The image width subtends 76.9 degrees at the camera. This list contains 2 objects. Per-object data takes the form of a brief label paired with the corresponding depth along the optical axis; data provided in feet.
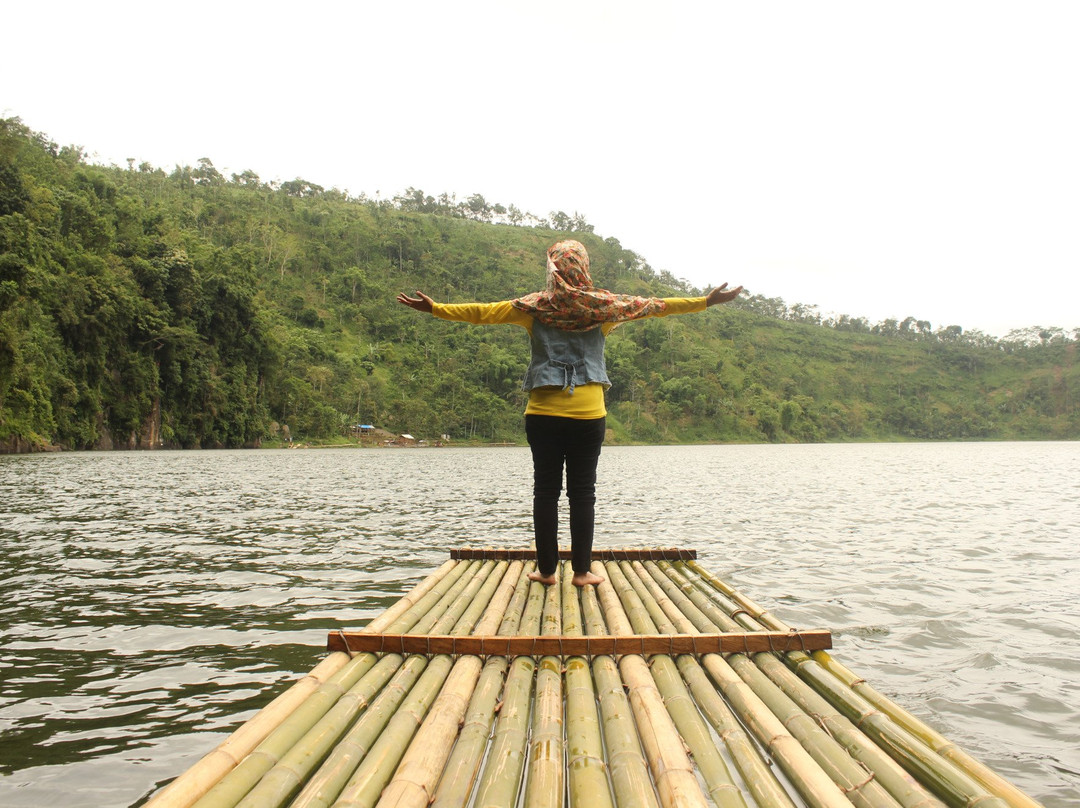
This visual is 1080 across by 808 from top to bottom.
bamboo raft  7.86
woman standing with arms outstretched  16.75
